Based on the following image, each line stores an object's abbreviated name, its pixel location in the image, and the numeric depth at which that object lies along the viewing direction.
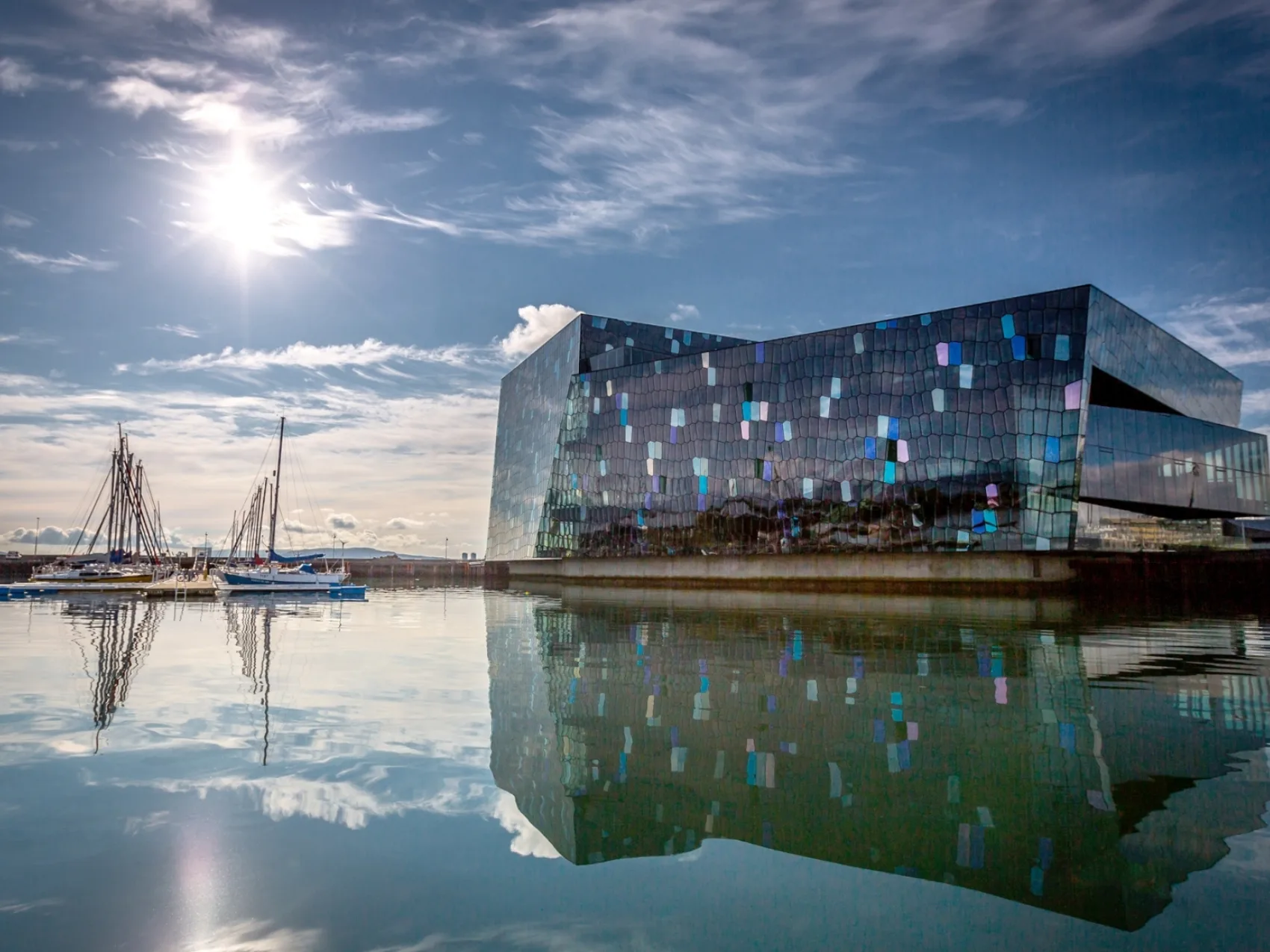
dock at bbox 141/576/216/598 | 42.75
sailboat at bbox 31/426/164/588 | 54.16
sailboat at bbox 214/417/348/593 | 47.72
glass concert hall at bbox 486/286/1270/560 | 40.91
